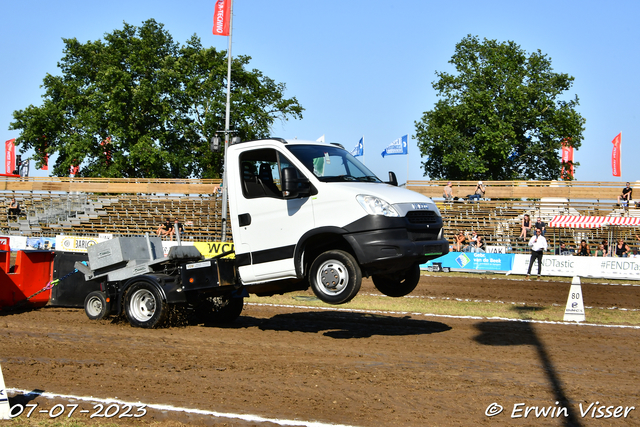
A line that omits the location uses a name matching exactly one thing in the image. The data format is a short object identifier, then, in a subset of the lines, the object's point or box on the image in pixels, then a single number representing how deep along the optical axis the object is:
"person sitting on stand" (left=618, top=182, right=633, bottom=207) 30.55
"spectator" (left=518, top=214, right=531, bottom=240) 27.98
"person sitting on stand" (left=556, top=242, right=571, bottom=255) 27.00
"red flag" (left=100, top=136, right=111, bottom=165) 49.97
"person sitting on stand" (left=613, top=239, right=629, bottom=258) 25.56
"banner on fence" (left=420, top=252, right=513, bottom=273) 25.64
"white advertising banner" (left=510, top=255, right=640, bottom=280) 24.02
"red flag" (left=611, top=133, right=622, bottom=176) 44.66
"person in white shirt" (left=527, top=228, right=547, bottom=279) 22.95
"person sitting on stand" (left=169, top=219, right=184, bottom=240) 27.89
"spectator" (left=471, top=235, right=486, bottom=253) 26.77
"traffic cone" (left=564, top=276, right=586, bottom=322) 12.52
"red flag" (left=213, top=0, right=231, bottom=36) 30.50
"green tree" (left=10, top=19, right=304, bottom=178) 49.53
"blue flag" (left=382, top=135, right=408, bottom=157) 37.72
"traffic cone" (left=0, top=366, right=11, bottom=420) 5.30
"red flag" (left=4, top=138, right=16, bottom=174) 53.83
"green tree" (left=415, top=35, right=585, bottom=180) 50.34
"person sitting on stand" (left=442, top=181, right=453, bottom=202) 34.22
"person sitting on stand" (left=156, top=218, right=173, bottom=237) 28.64
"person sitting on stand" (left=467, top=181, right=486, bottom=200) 35.93
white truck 7.92
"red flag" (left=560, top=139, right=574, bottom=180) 52.19
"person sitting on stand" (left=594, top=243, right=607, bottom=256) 25.91
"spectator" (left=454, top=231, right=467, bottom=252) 27.17
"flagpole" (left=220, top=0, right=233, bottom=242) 25.54
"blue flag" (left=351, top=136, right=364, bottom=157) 38.75
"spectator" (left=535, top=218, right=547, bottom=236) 24.74
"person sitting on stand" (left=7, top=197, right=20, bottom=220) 37.11
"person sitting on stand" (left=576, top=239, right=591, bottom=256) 25.81
